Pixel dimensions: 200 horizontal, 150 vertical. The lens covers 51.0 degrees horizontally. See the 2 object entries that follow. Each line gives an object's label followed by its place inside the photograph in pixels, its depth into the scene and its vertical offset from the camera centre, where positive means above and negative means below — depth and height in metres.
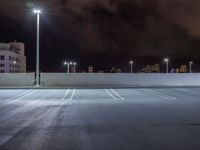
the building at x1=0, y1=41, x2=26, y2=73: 80.83 +5.99
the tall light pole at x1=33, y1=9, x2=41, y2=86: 23.90 +2.19
